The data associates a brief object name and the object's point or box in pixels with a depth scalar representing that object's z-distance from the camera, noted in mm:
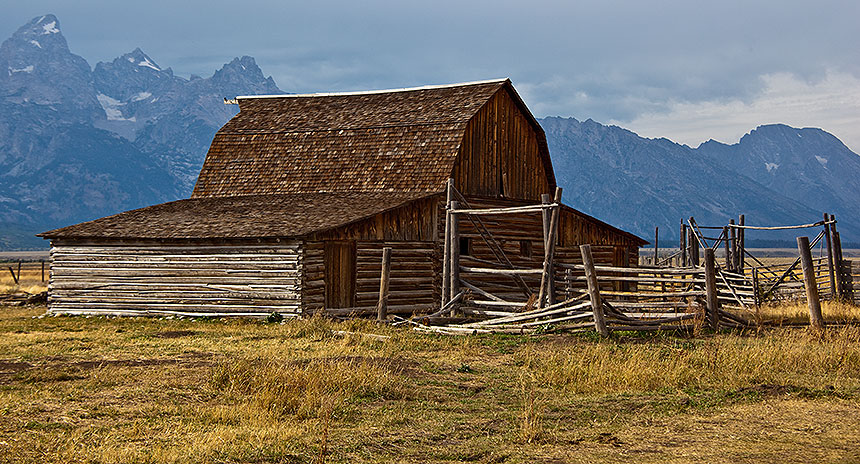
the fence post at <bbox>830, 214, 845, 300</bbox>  27545
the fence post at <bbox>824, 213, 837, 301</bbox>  26988
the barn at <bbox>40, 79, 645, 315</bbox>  23891
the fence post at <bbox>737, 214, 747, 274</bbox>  30859
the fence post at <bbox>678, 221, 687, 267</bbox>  33581
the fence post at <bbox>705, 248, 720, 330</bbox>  18438
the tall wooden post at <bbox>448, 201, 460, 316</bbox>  21484
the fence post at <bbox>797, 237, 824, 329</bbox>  17297
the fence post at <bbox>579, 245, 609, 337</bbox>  17578
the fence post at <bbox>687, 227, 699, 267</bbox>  30662
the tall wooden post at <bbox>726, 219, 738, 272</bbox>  29903
